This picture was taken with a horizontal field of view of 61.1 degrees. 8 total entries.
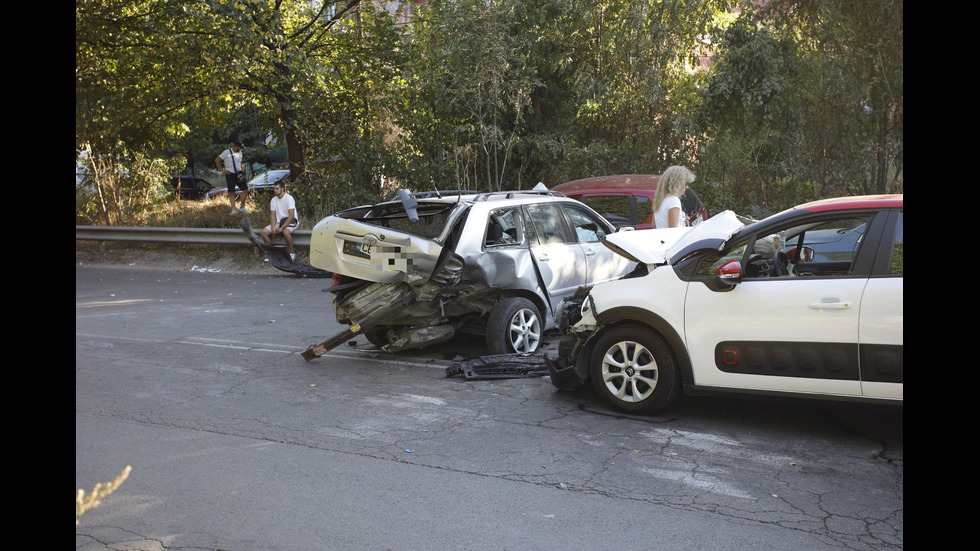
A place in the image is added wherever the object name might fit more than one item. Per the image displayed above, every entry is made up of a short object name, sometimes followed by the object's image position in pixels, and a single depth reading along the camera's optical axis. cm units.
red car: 1197
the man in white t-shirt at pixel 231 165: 2153
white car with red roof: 520
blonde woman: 915
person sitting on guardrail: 1602
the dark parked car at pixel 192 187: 2842
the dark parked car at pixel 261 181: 2718
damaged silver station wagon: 783
